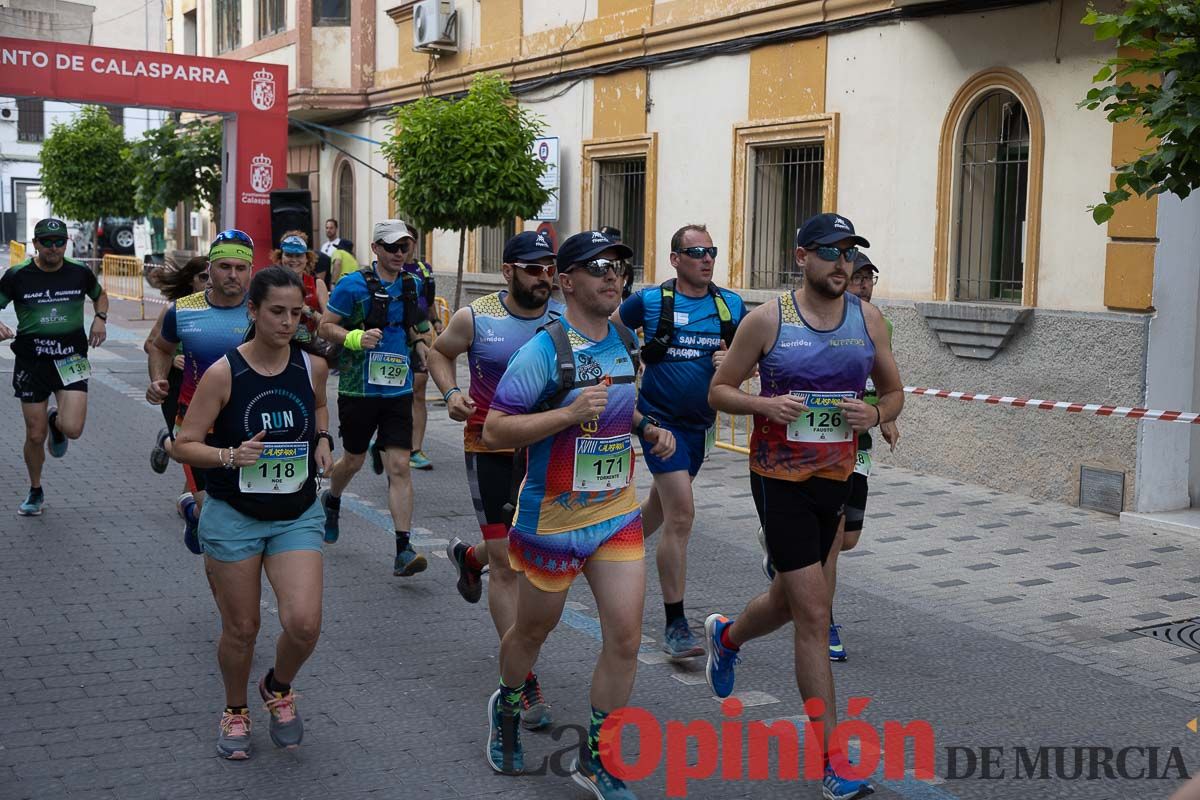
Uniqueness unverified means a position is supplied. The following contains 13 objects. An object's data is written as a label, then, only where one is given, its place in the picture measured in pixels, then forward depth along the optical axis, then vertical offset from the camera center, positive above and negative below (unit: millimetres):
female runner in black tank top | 4844 -815
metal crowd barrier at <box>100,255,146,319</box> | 29506 -234
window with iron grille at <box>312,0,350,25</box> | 23250 +4419
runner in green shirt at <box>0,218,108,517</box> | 9266 -514
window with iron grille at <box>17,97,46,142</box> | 60344 +6334
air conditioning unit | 19594 +3550
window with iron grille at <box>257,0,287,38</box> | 24766 +4648
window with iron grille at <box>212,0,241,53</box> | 27203 +4964
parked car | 46091 +1135
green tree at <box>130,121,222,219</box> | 25547 +1996
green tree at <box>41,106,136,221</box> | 34438 +2527
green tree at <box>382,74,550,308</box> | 14695 +1206
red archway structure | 17188 +2358
